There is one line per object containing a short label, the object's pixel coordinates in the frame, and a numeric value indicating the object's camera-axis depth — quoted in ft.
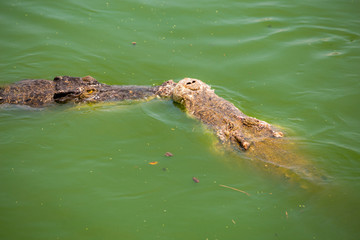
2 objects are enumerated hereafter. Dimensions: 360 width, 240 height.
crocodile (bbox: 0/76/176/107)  19.36
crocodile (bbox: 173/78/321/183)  14.74
